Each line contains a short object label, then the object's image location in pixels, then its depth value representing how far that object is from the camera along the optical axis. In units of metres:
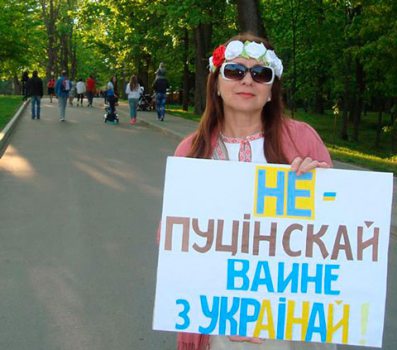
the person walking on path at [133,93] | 23.19
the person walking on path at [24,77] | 40.78
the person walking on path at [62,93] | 24.00
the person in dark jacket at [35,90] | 24.45
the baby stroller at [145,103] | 31.80
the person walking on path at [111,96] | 23.81
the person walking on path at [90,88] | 37.19
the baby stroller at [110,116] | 24.14
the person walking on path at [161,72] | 24.75
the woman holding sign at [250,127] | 2.64
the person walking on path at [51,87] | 43.72
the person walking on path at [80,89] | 39.71
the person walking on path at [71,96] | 39.79
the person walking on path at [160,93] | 24.48
